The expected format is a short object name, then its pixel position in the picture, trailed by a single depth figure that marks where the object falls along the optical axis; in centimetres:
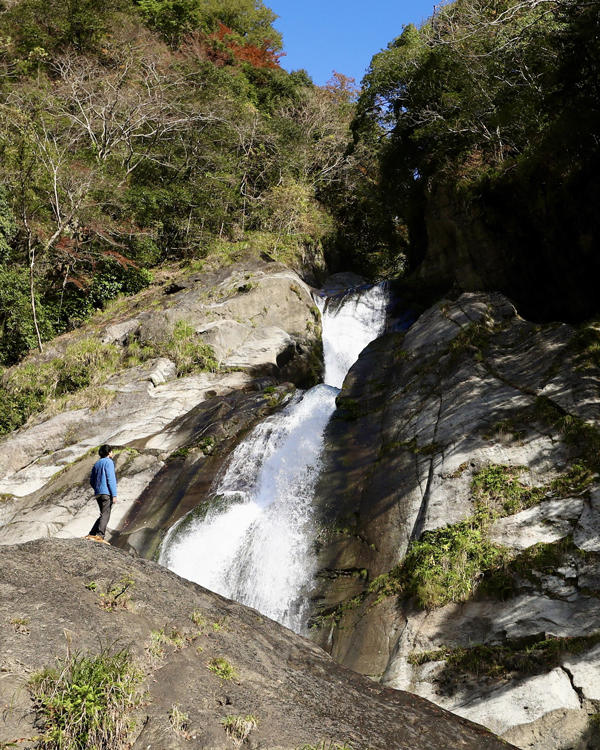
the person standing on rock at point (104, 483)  923
